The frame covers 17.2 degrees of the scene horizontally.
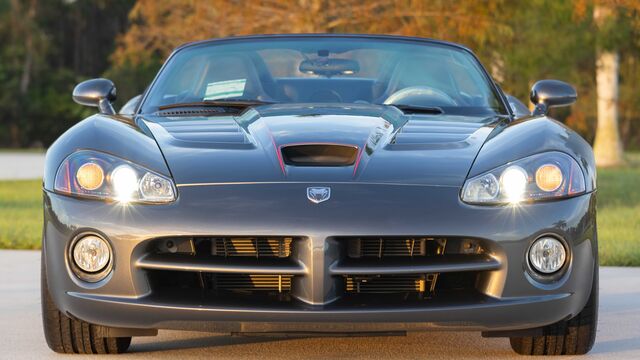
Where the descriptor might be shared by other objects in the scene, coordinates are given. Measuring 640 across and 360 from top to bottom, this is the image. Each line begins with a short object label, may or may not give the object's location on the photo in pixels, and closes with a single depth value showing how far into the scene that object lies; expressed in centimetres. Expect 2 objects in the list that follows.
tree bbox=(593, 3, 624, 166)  5082
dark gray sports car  728
